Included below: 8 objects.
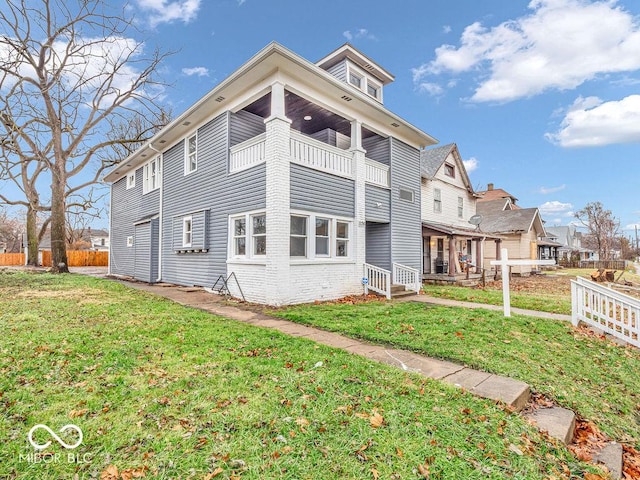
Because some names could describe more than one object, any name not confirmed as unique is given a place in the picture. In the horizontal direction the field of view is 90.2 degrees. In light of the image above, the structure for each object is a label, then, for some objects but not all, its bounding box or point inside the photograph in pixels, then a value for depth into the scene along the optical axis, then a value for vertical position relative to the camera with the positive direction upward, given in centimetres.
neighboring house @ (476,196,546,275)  2466 +172
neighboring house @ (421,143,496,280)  1664 +218
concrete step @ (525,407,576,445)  304 -175
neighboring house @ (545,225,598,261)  6309 +254
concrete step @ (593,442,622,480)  272 -190
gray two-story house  884 +221
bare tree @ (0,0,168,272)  1498 +883
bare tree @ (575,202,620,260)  3894 +330
